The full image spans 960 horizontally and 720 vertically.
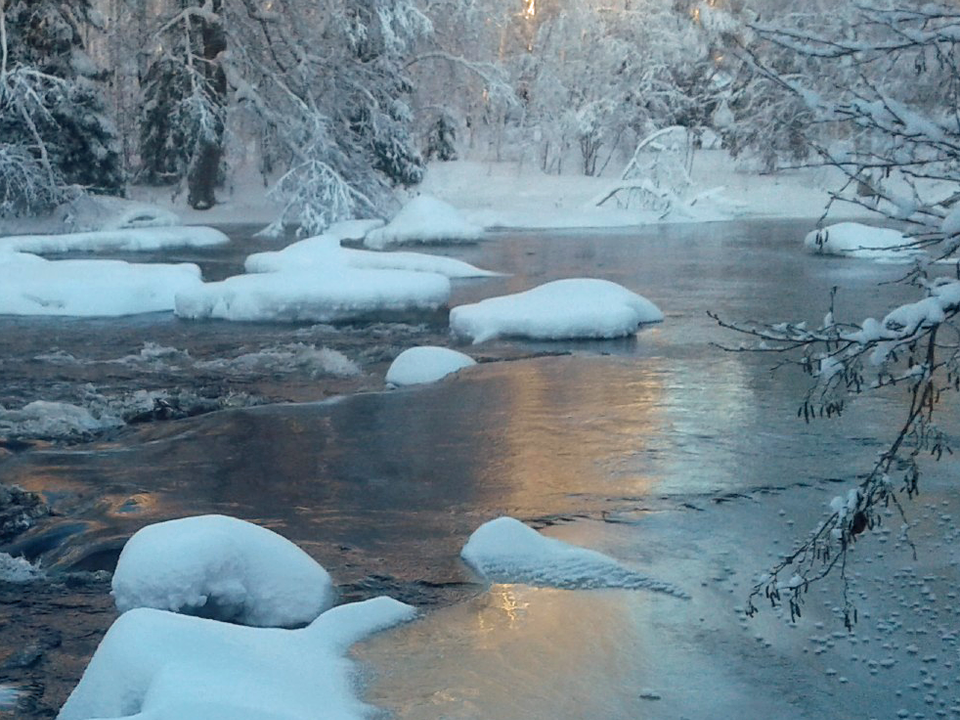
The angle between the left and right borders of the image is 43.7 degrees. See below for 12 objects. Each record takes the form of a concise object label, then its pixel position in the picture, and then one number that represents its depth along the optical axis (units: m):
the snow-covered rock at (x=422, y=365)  11.65
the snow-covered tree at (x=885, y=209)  3.47
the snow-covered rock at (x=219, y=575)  5.85
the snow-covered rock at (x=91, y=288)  15.62
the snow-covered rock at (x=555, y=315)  13.79
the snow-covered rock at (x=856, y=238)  22.55
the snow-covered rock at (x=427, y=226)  24.53
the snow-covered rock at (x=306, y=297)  15.20
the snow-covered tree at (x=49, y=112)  24.78
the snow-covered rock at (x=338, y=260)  17.69
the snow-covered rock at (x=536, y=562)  6.42
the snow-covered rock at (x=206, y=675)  4.24
